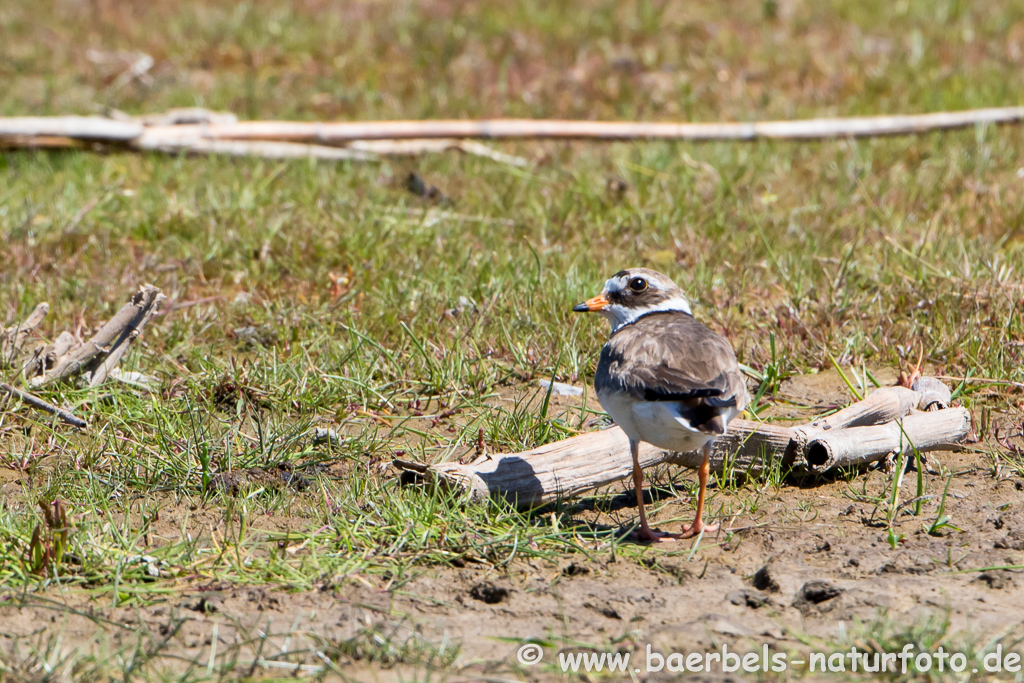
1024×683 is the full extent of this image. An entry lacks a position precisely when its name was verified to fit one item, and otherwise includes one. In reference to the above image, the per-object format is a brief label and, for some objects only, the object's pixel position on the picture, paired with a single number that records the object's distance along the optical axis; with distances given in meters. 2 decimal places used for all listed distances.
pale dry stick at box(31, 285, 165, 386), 10.31
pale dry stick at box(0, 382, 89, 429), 9.91
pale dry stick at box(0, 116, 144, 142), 17.00
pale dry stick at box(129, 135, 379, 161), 17.36
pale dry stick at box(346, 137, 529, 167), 17.90
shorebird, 7.70
